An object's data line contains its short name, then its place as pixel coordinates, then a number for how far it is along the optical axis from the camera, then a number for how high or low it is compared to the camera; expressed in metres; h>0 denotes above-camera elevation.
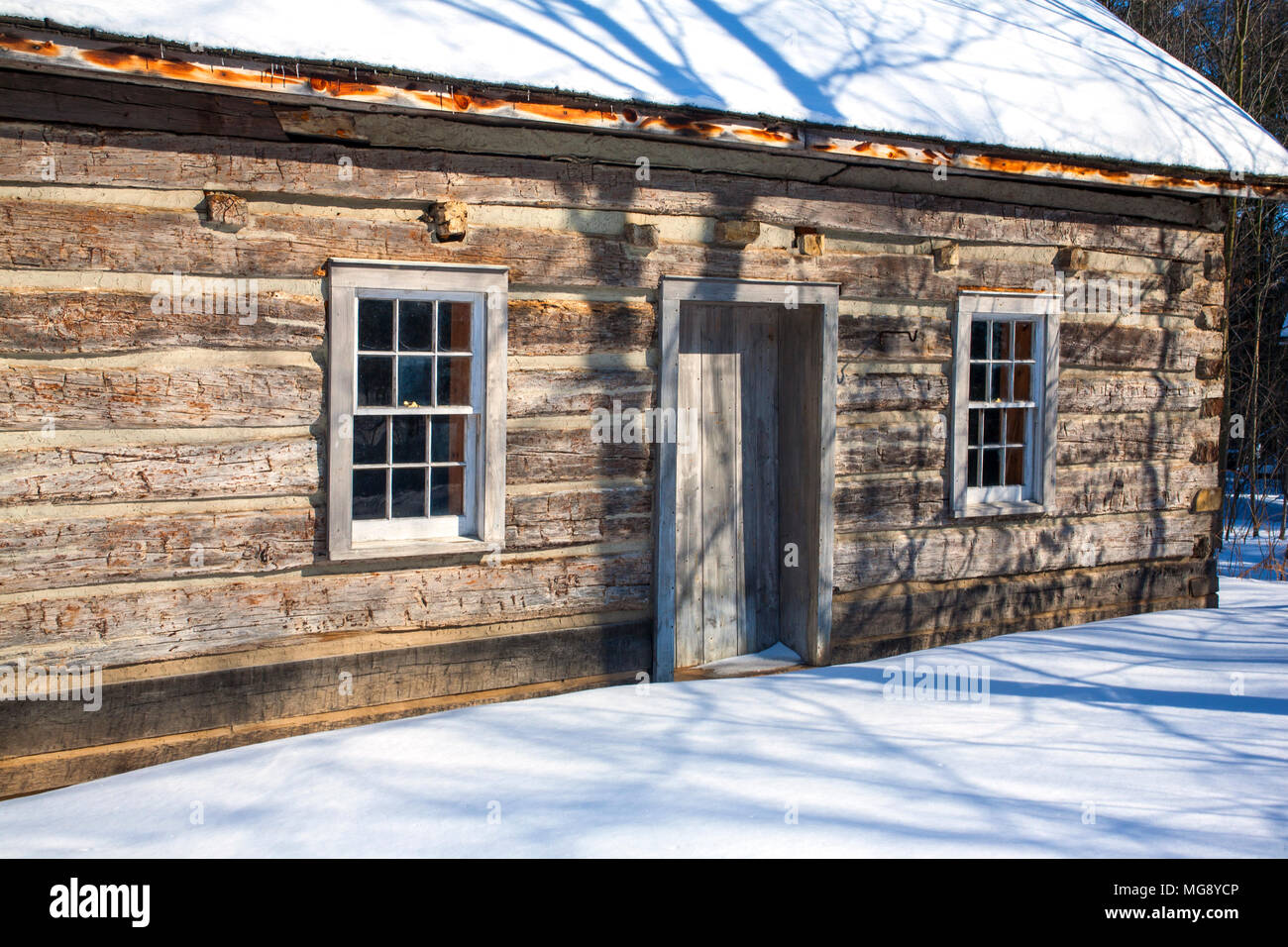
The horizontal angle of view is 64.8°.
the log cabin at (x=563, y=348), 4.84 +0.50
